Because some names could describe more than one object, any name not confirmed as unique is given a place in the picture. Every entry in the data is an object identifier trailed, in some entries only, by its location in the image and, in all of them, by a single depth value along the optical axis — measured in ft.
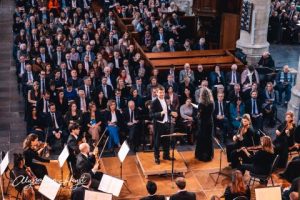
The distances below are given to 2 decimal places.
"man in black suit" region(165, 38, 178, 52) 75.82
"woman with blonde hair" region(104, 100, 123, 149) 54.08
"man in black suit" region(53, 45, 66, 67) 69.15
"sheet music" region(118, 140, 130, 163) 42.45
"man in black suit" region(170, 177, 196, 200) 36.15
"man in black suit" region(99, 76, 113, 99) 59.15
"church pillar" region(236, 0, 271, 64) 74.83
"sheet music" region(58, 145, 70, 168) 41.42
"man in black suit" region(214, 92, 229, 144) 56.54
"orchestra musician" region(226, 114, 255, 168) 46.85
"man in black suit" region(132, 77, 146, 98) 60.33
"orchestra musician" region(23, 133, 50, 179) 43.51
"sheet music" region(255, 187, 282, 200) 35.85
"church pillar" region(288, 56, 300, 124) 58.70
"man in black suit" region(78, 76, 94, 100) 58.81
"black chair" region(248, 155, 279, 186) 43.04
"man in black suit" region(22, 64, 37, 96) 61.88
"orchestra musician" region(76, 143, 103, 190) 41.58
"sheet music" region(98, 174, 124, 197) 38.32
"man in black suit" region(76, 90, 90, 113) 55.88
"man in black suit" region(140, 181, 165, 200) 35.81
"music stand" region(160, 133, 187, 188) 44.57
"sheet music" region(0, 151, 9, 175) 40.97
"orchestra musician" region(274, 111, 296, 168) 48.93
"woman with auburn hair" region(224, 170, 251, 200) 37.96
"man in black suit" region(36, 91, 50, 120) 55.52
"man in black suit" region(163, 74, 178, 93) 60.52
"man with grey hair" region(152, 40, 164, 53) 74.45
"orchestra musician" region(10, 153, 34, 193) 42.41
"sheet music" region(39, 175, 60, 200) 37.62
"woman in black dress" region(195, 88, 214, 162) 47.41
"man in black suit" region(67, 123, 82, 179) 44.19
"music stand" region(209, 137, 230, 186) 47.90
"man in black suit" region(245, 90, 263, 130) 57.75
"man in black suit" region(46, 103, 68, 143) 54.19
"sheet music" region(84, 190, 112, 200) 34.75
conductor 46.96
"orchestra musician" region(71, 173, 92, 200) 37.59
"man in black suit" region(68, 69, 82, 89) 61.46
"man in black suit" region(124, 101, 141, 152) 54.80
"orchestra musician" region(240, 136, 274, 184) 42.94
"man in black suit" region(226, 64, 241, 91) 64.00
